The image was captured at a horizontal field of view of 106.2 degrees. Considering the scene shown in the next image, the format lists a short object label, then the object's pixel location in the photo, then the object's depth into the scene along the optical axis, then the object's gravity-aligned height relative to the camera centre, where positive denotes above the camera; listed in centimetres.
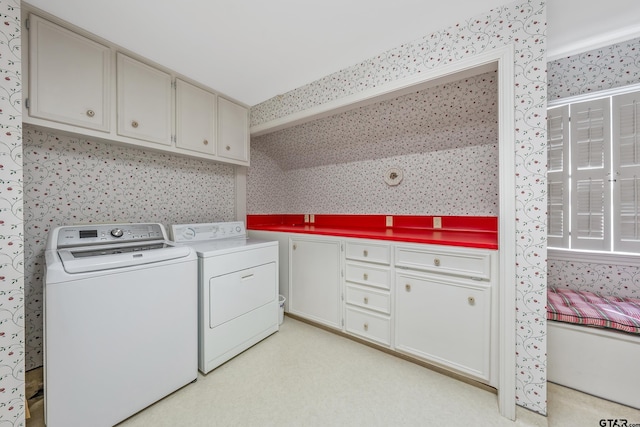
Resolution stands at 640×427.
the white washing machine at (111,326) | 116 -63
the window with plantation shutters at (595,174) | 179 +30
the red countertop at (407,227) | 179 -17
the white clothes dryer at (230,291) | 175 -63
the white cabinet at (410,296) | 155 -66
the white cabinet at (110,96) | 144 +86
